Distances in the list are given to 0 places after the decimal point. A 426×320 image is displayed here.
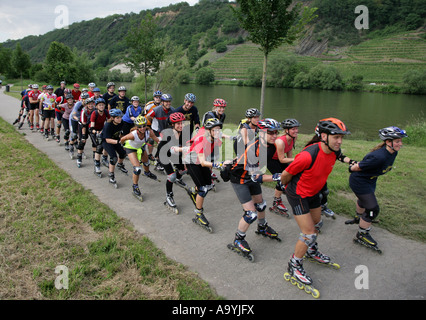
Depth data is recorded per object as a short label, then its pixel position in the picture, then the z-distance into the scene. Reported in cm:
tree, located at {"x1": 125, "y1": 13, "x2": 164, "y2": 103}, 2045
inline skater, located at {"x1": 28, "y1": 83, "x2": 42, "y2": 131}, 1391
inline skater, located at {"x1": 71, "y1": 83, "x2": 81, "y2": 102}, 1284
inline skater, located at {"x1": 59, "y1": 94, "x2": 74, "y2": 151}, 1093
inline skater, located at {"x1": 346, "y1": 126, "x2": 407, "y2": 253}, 478
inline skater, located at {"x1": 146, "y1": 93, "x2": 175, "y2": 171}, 853
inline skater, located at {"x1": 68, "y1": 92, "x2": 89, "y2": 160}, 988
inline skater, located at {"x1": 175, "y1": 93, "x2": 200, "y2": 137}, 836
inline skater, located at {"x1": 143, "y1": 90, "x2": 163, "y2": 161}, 973
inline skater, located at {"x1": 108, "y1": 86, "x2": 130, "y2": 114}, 1085
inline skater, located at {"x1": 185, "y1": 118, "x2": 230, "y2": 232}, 532
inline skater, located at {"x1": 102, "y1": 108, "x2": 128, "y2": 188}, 782
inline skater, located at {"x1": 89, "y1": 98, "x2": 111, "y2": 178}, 866
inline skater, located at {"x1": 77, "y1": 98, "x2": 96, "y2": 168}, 909
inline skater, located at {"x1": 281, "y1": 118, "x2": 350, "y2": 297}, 388
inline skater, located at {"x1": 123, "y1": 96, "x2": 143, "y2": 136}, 859
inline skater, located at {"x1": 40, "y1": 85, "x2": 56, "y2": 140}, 1267
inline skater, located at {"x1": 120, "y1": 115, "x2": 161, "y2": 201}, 720
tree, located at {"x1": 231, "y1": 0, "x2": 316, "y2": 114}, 1088
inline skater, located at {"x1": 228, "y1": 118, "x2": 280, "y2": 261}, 475
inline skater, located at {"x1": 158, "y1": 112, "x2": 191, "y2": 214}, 652
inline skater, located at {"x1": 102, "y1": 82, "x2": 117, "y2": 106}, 1116
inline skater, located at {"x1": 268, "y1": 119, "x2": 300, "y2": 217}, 559
